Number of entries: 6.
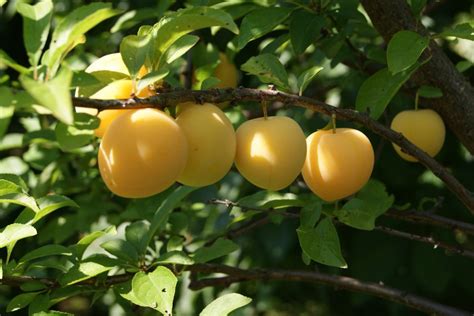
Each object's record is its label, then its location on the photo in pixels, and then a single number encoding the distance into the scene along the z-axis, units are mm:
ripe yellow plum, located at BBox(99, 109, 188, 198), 721
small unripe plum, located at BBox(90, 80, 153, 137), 756
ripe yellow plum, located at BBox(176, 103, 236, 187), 741
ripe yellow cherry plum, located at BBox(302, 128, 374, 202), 793
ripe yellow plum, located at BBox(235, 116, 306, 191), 765
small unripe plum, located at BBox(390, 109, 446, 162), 891
